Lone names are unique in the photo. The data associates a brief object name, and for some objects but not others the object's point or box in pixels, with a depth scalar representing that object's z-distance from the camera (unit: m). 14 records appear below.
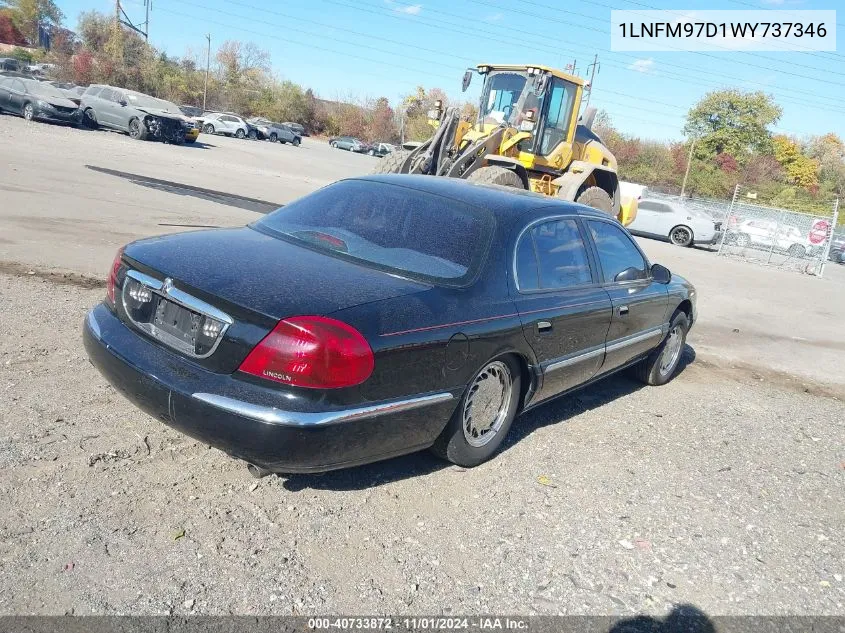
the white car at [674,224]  24.38
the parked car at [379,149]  64.19
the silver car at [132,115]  27.31
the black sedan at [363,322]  2.93
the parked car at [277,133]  53.69
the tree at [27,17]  89.00
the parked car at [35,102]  25.70
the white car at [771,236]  22.09
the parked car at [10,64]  45.36
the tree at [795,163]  66.75
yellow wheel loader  12.68
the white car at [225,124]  48.78
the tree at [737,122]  66.00
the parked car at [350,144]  64.06
